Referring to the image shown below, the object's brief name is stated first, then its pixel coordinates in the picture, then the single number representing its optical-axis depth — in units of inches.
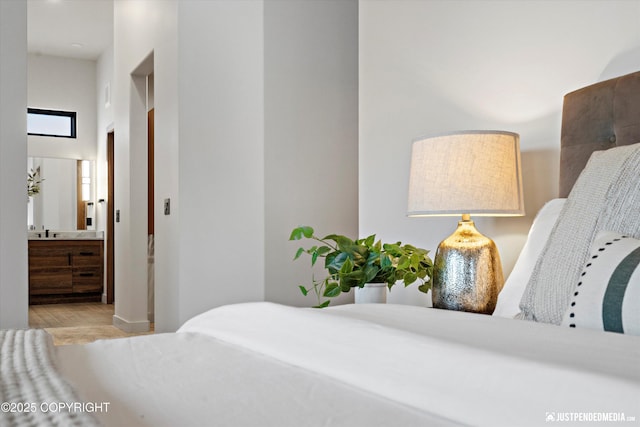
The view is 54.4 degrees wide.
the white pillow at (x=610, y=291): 44.3
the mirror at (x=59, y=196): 295.4
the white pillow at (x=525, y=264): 66.4
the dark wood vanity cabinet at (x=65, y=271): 281.0
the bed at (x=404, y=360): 27.9
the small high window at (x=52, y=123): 294.2
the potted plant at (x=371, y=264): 84.2
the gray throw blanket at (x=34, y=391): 25.1
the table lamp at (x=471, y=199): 75.9
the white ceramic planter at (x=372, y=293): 84.2
